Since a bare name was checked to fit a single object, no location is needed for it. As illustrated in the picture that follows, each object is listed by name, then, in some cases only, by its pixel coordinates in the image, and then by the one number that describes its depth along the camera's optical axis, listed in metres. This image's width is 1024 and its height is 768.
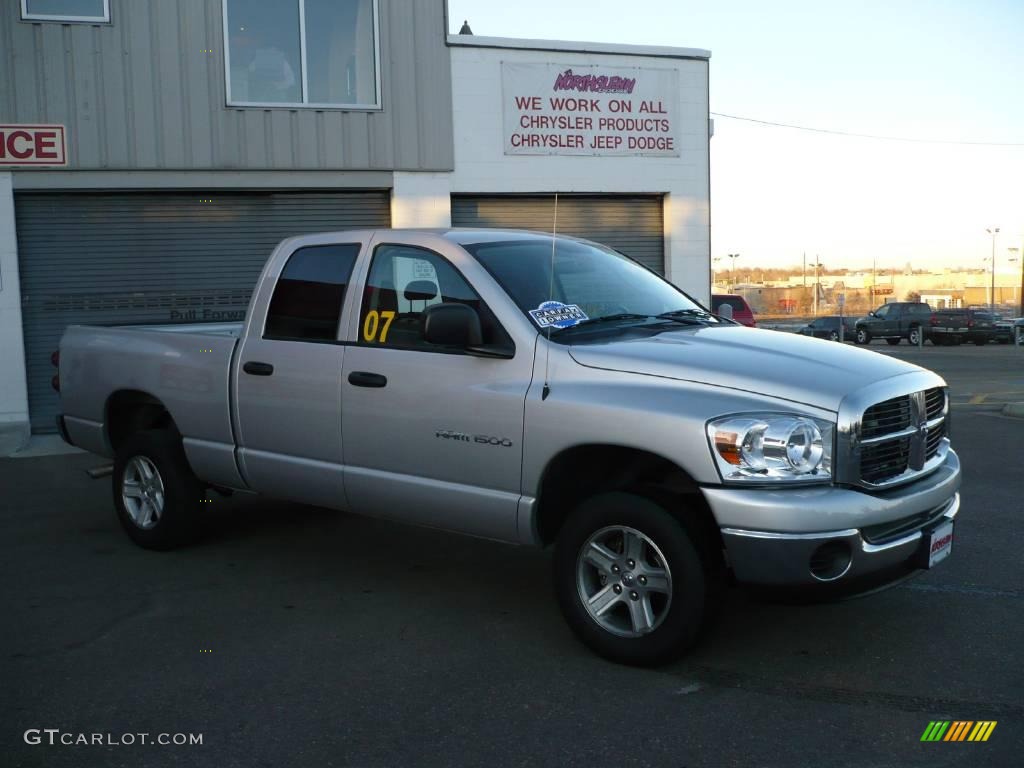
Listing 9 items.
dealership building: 12.48
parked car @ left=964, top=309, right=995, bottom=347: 37.84
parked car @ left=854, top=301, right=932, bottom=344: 38.69
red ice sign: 12.27
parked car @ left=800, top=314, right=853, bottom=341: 41.97
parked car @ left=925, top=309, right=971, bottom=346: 38.03
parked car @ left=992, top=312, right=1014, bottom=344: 37.88
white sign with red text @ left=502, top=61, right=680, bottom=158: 14.05
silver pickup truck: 4.09
